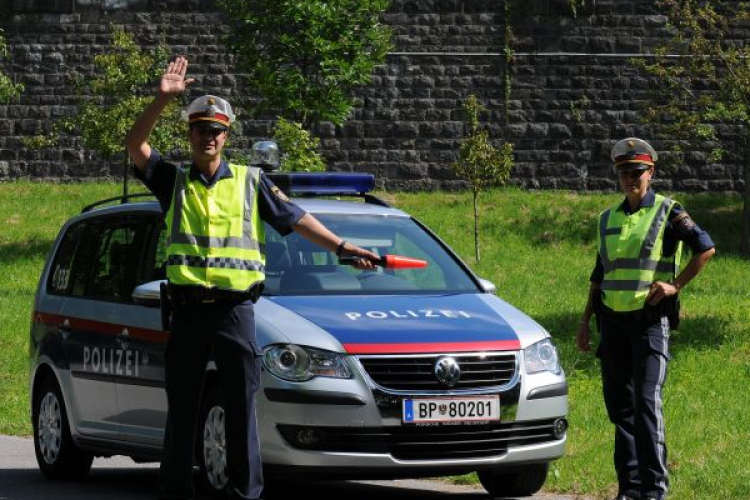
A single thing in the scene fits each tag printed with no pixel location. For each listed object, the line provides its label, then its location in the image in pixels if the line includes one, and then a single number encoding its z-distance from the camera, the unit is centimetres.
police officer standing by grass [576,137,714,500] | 1822
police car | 1767
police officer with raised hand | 1551
